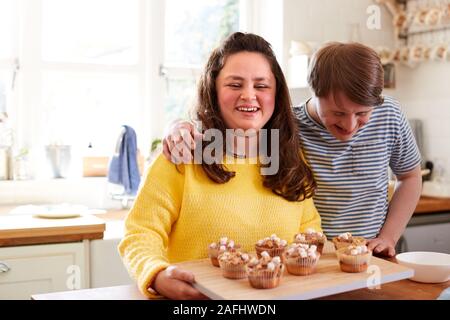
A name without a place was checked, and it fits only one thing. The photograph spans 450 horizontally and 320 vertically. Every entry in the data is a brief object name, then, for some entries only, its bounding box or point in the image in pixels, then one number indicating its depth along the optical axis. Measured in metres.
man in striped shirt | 1.42
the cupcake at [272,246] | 1.27
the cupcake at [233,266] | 1.17
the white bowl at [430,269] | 1.24
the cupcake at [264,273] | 1.10
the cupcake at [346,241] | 1.33
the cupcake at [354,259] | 1.20
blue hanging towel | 2.94
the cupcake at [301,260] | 1.19
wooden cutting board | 1.07
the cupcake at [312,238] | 1.35
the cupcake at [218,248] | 1.24
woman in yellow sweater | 1.31
